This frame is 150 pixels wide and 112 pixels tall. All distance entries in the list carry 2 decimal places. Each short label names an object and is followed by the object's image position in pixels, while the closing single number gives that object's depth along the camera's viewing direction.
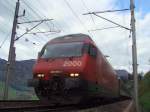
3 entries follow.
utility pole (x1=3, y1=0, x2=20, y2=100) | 22.92
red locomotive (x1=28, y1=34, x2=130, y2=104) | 14.36
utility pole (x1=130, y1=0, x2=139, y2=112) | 18.67
